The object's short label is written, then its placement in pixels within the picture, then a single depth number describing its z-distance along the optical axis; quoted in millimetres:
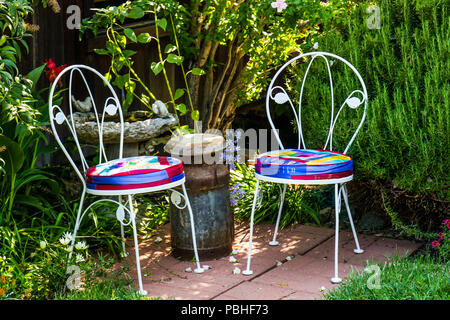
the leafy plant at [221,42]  4156
